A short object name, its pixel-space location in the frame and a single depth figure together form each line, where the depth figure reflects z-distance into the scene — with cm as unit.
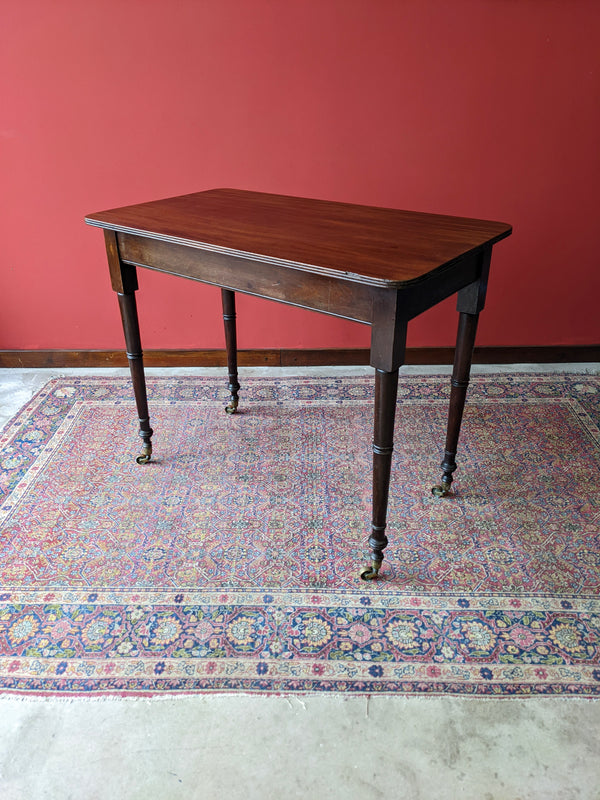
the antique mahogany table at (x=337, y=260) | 154
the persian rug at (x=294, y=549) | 163
